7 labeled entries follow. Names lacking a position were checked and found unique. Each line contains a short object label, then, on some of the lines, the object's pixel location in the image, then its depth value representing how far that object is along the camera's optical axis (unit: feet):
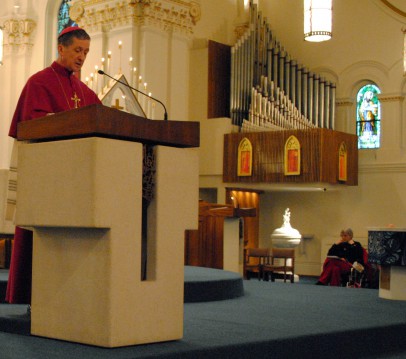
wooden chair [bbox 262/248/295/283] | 45.68
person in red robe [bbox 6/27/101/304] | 15.47
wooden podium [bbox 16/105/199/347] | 12.94
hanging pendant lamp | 40.01
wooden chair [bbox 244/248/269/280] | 47.24
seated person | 44.47
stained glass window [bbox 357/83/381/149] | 60.80
